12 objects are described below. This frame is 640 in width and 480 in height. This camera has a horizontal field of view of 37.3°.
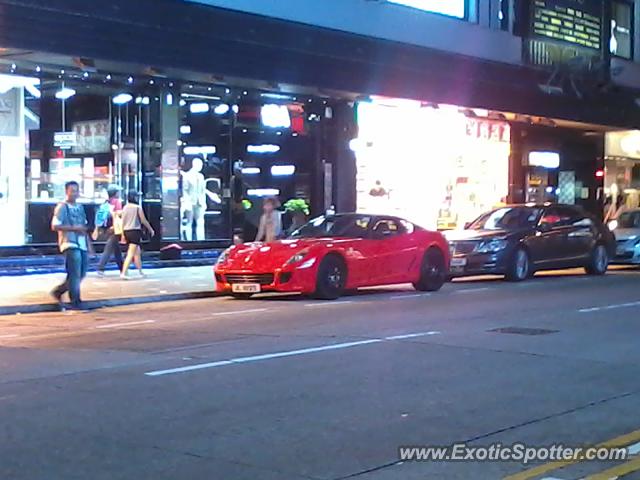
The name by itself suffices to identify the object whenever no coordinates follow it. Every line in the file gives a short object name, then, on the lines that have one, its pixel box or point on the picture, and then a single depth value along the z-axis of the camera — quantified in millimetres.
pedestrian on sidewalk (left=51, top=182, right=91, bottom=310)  14211
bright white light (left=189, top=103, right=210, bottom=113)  22734
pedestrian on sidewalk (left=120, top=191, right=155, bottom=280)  18484
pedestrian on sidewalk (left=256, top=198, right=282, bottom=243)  18625
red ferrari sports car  15281
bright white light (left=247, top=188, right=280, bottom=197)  24312
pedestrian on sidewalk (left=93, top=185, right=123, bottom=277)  19000
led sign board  27719
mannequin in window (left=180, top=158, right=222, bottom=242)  22688
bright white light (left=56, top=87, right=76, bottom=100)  20219
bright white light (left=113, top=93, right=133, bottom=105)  21234
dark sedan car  19281
